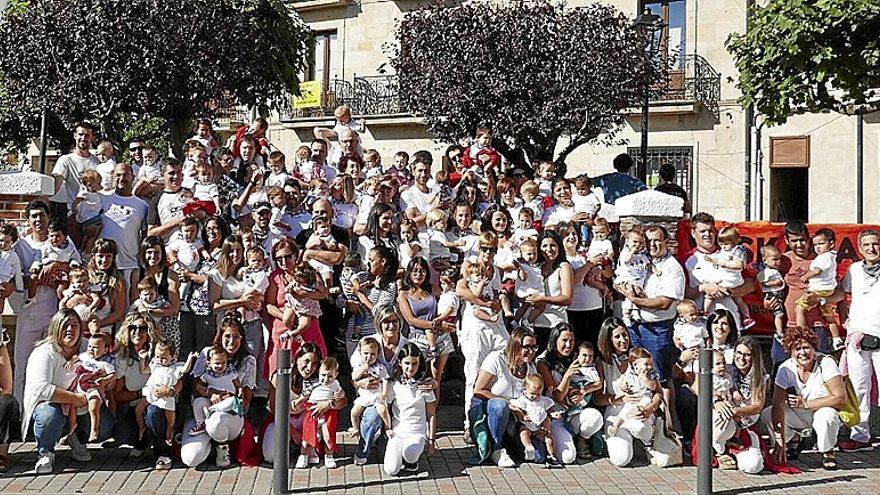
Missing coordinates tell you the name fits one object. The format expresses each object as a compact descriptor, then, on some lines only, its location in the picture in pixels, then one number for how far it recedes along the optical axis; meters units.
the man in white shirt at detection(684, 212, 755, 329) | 8.55
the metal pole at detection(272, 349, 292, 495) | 6.78
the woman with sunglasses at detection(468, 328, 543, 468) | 7.73
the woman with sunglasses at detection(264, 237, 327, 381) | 8.09
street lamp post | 14.92
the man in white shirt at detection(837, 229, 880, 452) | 8.55
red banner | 9.31
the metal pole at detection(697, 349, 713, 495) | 6.91
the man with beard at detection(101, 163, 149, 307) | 9.23
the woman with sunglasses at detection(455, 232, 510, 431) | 8.18
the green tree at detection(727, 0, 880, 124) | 10.56
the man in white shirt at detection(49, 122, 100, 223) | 9.67
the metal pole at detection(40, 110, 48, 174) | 16.33
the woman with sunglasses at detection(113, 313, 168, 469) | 7.65
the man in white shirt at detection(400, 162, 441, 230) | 9.97
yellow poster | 26.09
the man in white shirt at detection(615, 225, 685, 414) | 8.42
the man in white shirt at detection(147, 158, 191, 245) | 9.25
